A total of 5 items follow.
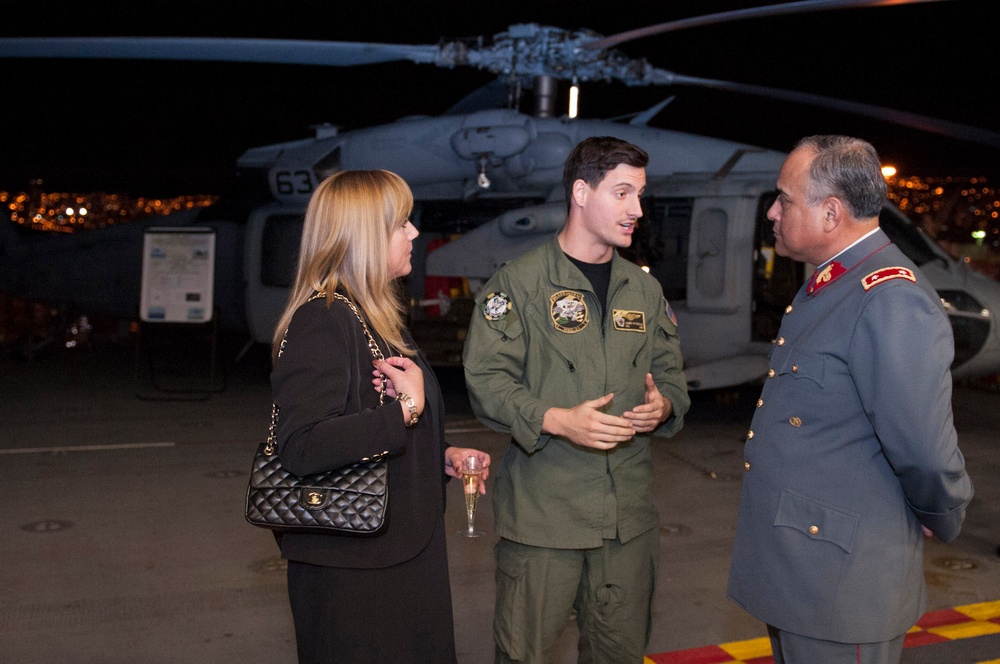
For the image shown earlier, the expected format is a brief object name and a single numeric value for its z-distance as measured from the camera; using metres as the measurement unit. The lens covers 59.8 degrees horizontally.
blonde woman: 1.88
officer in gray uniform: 1.80
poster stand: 9.07
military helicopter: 7.28
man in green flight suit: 2.57
